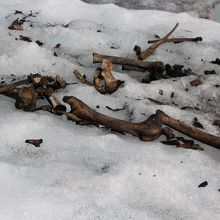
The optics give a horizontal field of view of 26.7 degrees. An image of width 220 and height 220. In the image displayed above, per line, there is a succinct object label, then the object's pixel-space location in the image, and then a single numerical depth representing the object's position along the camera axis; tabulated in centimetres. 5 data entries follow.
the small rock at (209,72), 338
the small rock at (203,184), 234
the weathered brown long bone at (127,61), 340
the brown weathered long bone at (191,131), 261
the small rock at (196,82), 324
